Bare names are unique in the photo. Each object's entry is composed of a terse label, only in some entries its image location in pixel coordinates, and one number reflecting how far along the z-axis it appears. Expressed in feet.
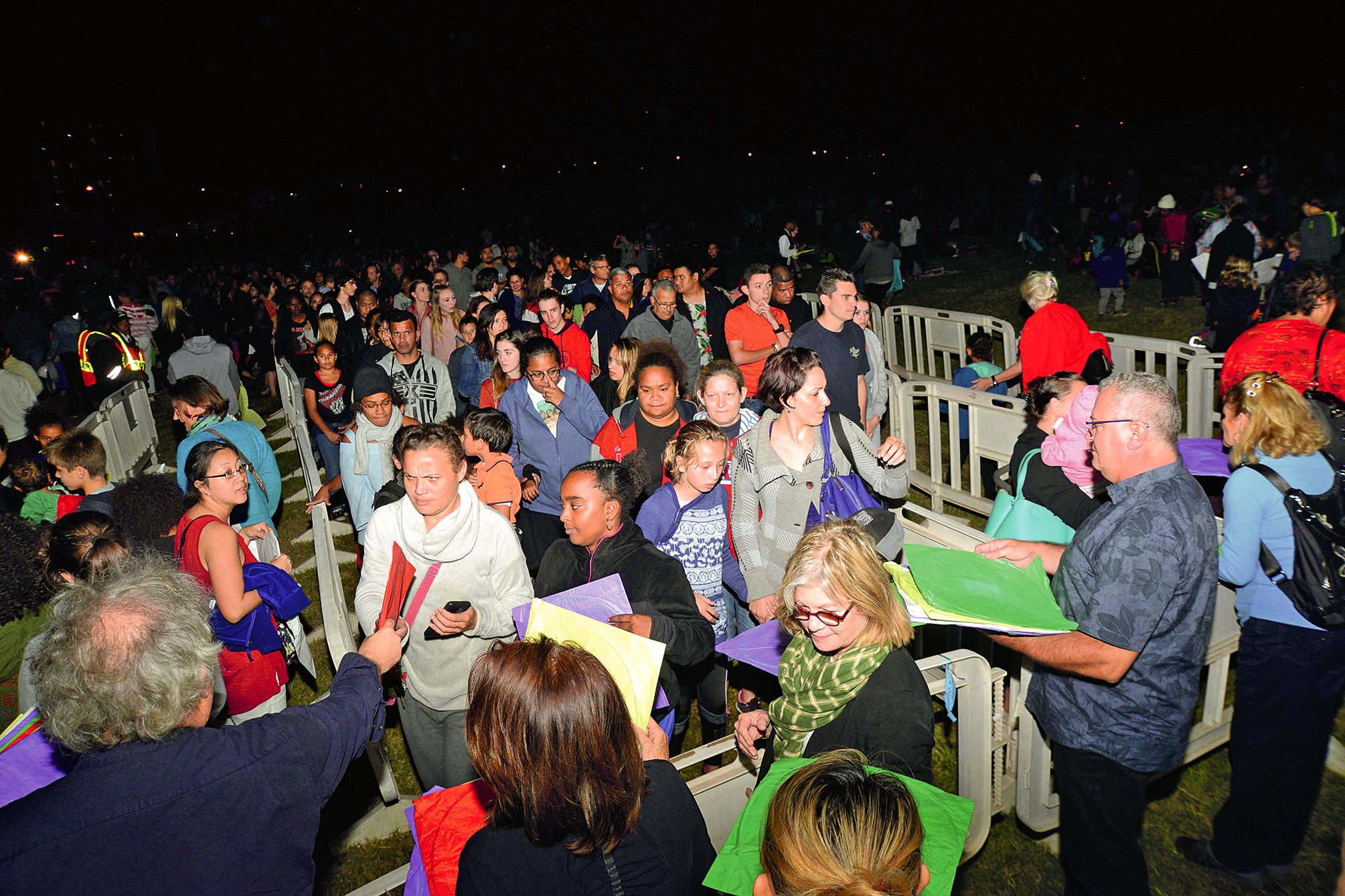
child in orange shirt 16.31
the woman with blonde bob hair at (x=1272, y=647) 10.41
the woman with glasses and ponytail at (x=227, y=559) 11.87
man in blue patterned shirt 8.65
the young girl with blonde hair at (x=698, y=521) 13.32
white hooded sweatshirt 11.48
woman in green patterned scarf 8.09
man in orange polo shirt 24.38
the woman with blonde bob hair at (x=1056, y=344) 22.18
